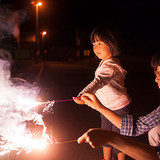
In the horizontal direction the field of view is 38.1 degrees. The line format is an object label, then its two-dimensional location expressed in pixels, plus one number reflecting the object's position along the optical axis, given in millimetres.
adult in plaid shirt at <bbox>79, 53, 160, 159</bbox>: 2127
